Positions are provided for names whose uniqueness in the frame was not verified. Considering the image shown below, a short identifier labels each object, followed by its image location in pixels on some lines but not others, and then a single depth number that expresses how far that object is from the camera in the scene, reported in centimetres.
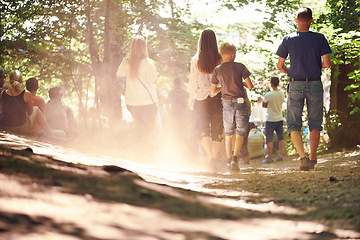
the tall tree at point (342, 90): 1966
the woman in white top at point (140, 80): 1701
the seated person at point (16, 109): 1810
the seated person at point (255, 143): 2643
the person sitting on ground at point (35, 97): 1935
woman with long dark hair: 1453
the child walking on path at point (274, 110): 2193
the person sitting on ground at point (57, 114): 2129
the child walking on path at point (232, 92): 1357
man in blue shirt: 1241
